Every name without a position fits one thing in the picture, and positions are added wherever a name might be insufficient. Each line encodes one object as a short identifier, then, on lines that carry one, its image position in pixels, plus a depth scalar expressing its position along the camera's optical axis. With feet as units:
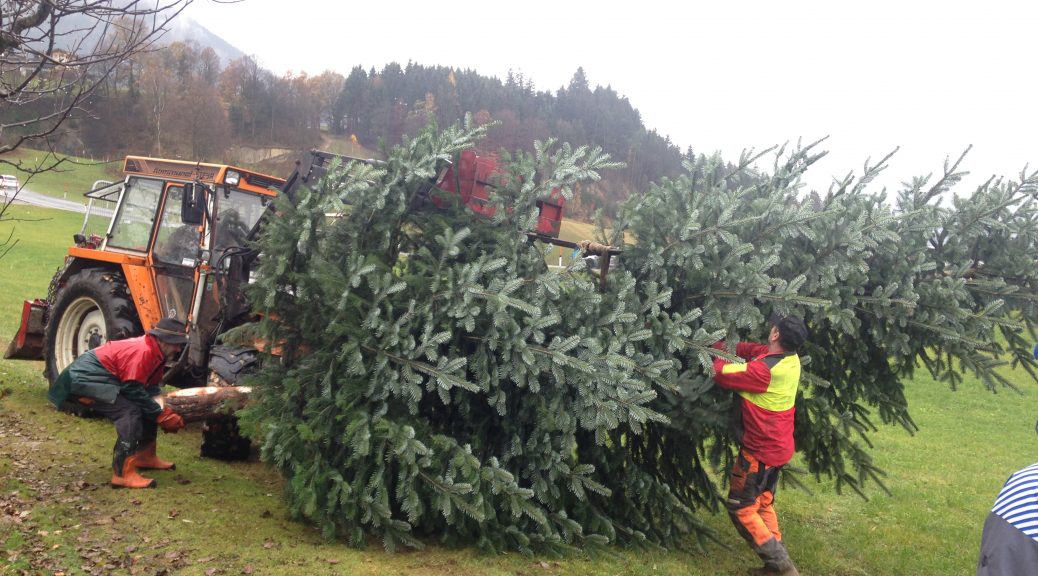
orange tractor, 25.35
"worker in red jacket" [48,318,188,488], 19.52
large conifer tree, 17.06
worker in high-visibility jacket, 17.90
